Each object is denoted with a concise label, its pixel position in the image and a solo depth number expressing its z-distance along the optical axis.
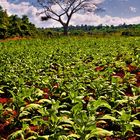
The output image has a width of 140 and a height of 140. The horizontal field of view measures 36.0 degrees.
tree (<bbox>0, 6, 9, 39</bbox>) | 21.67
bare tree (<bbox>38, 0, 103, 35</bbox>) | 27.57
